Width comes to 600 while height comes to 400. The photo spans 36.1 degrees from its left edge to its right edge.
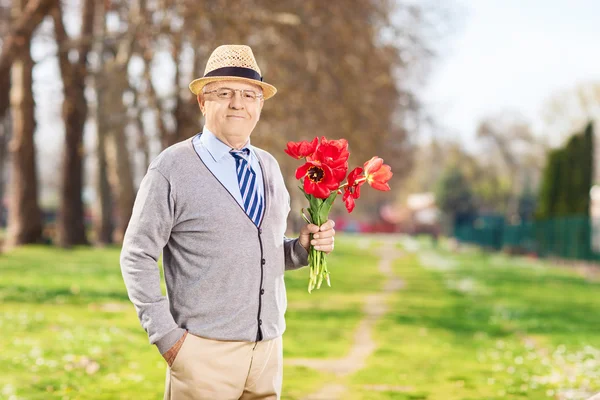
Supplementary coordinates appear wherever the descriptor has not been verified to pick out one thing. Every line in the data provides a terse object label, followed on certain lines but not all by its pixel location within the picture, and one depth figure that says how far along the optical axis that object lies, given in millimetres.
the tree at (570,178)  35062
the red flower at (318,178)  4266
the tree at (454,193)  79062
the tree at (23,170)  28109
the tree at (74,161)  27839
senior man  3979
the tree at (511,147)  66750
